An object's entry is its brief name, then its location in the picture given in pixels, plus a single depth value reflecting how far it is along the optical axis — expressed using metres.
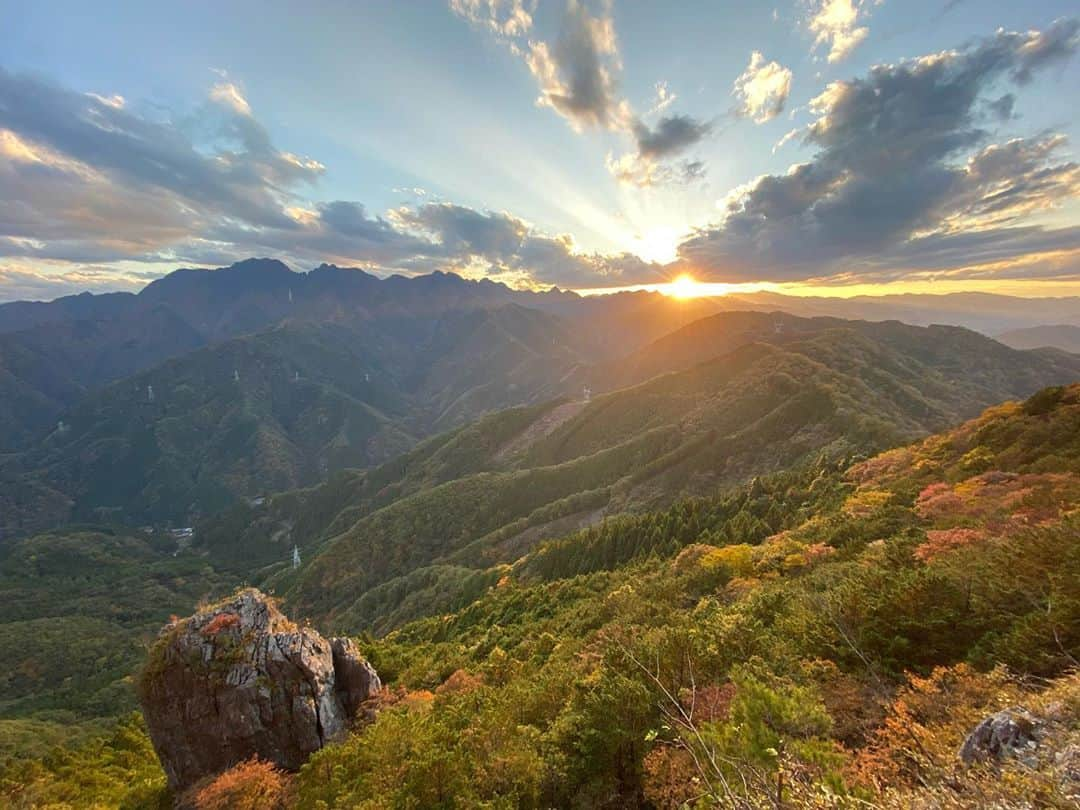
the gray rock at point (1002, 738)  7.74
